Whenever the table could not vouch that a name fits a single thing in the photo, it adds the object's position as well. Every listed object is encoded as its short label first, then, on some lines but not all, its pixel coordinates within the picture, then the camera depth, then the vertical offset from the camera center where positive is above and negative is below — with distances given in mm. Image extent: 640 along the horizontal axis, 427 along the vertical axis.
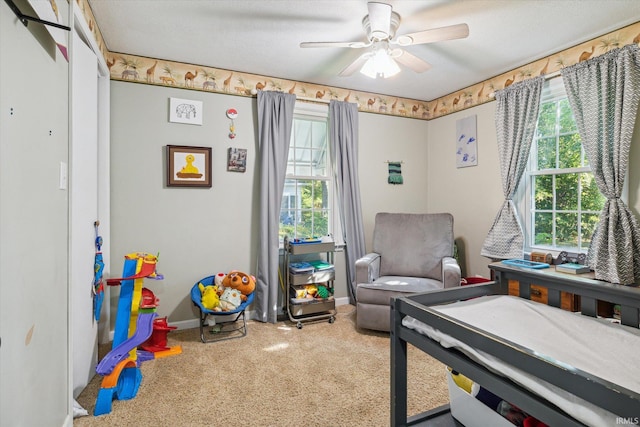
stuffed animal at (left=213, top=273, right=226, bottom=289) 2906 -608
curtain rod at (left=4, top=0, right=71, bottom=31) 1044 +667
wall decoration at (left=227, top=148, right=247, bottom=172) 3127 +506
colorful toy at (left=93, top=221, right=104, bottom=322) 2150 -445
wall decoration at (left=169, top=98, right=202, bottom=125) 2922 +918
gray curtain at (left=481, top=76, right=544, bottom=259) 2922 +607
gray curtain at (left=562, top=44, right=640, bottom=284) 2236 +542
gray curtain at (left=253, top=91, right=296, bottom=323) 3137 +188
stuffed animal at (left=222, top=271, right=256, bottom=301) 2822 -631
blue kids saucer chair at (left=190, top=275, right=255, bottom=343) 2658 -991
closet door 1779 +34
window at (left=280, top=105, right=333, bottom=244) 3498 +353
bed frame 738 -400
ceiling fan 1879 +1108
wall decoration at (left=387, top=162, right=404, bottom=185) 3949 +481
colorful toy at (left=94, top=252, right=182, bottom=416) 1818 -794
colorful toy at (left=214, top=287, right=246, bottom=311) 2682 -744
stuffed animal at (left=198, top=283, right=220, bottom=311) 2652 -717
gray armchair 2773 -484
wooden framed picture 2906 +414
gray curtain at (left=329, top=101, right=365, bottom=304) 3549 +398
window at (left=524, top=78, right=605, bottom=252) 2730 +253
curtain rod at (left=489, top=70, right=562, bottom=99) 2737 +1186
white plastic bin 1267 -831
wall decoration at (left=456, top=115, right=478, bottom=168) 3523 +783
